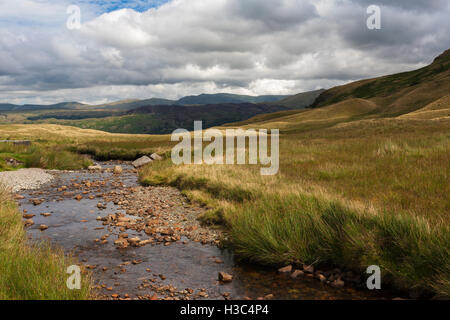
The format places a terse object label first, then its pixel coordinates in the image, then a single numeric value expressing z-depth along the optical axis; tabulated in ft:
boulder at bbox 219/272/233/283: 25.43
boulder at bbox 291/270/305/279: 25.70
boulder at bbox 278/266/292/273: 26.55
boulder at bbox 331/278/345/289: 23.66
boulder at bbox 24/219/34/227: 41.07
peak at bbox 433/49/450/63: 456.90
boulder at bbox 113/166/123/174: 93.16
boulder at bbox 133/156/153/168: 106.73
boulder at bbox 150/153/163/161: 109.85
